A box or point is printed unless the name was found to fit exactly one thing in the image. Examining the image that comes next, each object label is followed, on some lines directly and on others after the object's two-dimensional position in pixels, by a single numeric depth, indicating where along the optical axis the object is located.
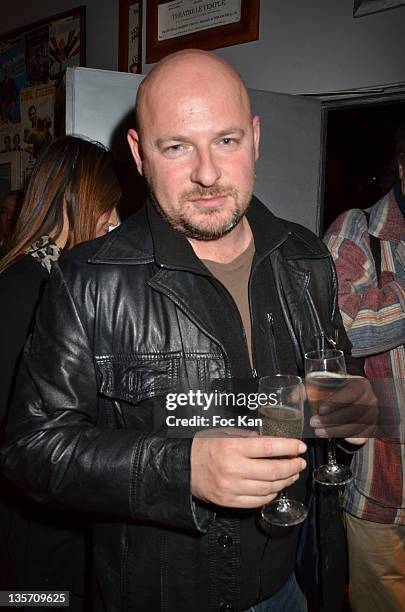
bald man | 1.09
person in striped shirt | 1.85
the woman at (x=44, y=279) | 1.67
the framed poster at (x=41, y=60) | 4.38
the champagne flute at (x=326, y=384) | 1.20
